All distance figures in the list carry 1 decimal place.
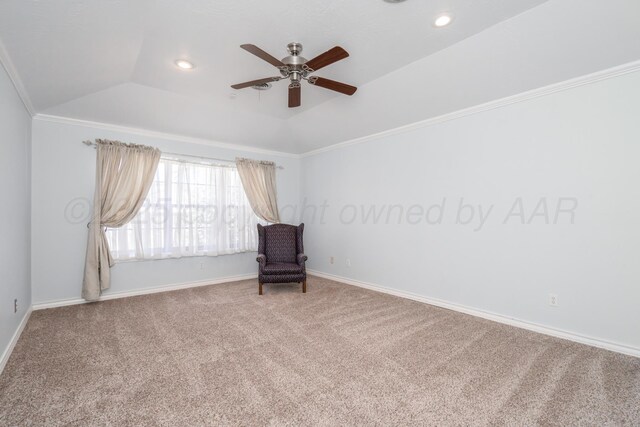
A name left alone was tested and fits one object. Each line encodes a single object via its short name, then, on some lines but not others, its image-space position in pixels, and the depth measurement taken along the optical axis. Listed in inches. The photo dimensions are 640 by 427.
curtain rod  153.7
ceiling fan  82.9
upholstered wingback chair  190.1
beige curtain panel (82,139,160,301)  151.3
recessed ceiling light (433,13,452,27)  87.0
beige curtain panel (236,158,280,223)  208.4
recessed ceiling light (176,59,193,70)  111.4
